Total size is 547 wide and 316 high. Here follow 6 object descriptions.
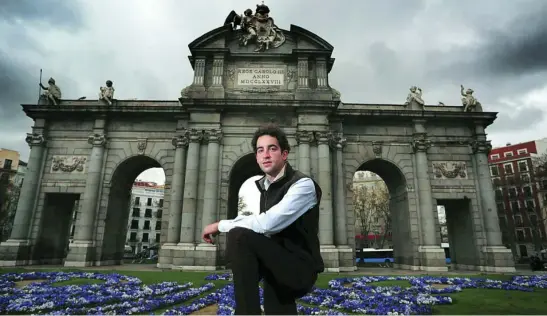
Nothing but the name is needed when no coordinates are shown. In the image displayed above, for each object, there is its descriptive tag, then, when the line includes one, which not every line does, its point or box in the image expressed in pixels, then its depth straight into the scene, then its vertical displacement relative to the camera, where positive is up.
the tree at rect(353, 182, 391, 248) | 51.31 +5.15
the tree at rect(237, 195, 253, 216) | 63.71 +5.44
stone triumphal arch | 19.98 +5.35
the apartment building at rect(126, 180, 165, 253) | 70.25 +2.97
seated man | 2.75 -0.13
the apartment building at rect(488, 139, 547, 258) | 49.38 +7.34
